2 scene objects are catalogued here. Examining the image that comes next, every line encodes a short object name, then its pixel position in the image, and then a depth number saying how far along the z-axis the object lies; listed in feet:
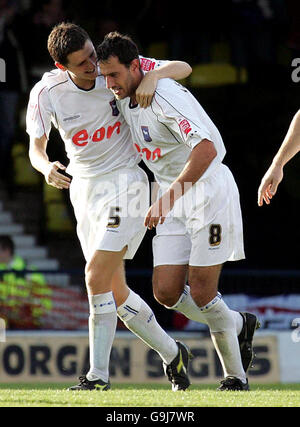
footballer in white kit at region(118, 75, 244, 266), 43.62
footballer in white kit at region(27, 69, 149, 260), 45.39
